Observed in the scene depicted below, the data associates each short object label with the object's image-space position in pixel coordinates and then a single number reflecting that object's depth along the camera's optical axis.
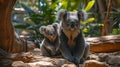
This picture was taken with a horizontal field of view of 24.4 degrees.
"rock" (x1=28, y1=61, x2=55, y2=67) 3.77
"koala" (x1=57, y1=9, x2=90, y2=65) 4.12
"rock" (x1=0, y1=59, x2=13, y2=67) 3.78
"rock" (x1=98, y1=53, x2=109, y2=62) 4.52
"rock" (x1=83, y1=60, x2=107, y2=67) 3.65
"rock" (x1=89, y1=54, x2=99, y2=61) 4.64
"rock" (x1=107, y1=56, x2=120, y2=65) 4.19
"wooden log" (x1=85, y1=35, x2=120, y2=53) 5.32
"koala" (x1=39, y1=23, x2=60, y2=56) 4.22
